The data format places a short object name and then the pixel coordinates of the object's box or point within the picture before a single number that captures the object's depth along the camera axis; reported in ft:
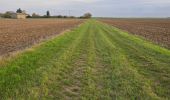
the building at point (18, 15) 306.16
